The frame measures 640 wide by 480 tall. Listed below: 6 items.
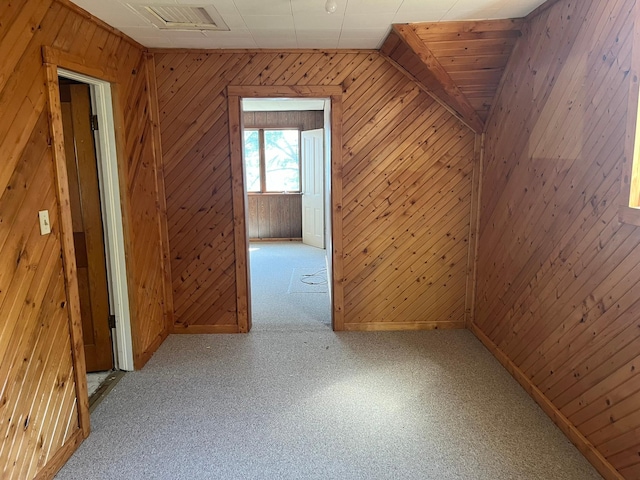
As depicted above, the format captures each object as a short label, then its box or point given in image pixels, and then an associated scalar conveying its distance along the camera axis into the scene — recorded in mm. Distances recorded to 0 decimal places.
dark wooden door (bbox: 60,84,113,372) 2875
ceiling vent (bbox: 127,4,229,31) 2582
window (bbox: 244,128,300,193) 8484
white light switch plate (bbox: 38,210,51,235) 2115
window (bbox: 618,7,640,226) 1891
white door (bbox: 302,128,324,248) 7562
